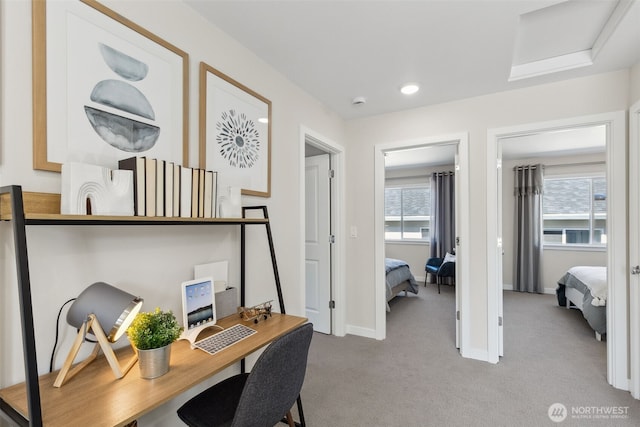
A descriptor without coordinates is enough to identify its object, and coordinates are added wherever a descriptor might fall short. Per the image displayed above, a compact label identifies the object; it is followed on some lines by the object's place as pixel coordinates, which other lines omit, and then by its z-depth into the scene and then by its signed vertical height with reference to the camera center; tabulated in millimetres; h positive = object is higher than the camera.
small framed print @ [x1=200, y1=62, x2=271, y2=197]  1760 +510
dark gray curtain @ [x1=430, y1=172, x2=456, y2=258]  6113 -11
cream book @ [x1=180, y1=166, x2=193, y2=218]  1376 +102
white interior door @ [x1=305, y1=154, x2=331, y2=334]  3477 -311
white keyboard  1382 -588
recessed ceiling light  2631 +1080
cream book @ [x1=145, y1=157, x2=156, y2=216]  1243 +121
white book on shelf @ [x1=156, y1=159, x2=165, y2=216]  1280 +112
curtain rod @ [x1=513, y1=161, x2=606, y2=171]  5176 +827
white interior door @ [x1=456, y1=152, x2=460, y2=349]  2943 -379
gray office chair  1083 -681
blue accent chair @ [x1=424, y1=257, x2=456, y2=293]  5406 -983
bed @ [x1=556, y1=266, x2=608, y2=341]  3283 -979
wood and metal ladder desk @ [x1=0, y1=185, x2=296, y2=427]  821 -27
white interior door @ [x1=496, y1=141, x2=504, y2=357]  2833 -523
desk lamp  1072 -358
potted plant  1104 -449
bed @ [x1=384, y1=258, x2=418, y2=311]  4357 -975
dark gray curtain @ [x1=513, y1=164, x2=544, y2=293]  5473 -303
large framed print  1136 +531
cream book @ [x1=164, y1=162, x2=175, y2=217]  1311 +110
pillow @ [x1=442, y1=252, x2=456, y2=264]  5520 -800
